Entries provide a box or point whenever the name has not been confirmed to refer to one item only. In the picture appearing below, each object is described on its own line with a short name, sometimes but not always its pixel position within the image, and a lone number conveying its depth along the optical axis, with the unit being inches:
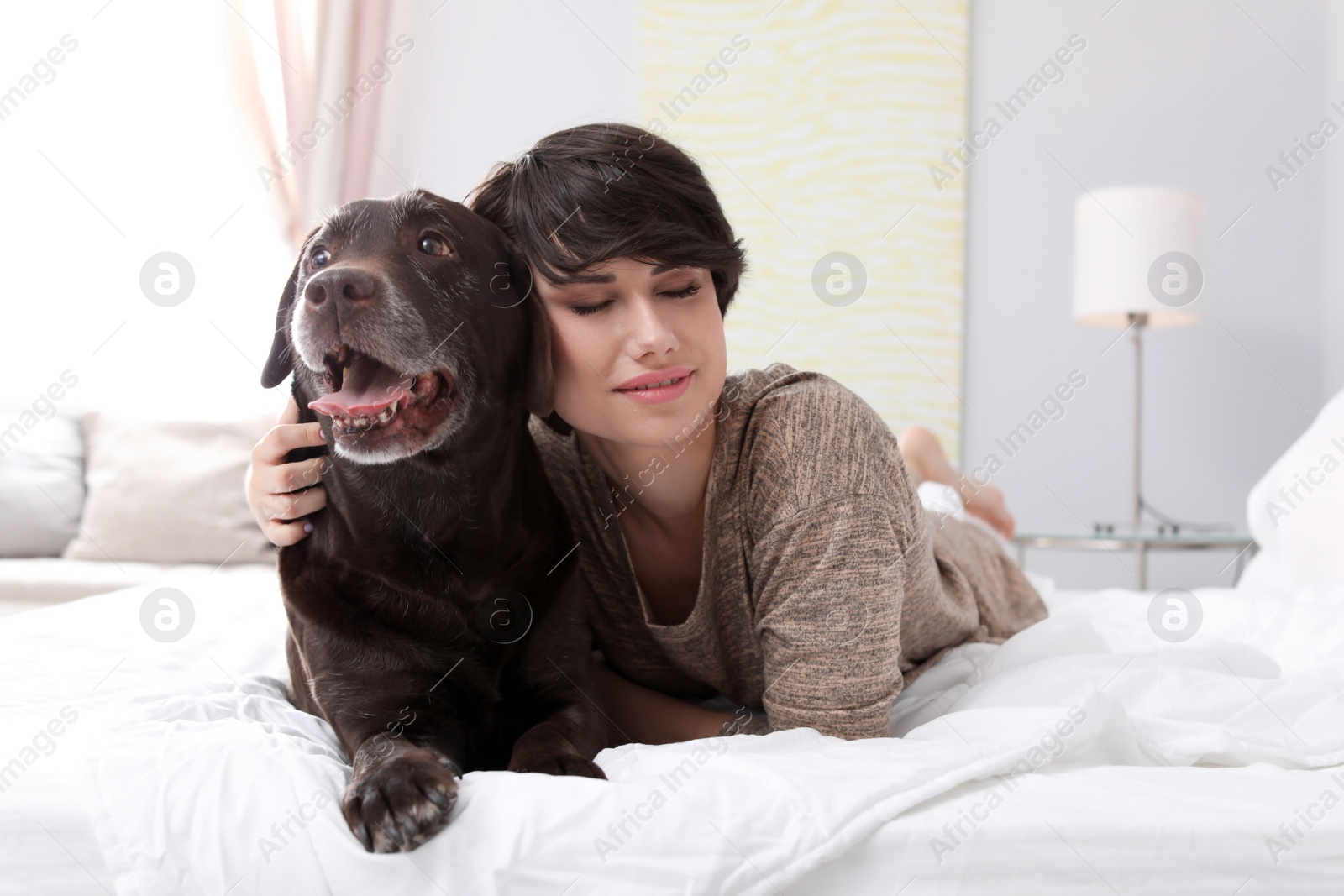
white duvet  30.0
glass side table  112.7
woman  42.0
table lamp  122.4
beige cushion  121.6
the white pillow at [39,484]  120.0
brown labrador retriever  40.3
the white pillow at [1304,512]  75.1
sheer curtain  150.6
